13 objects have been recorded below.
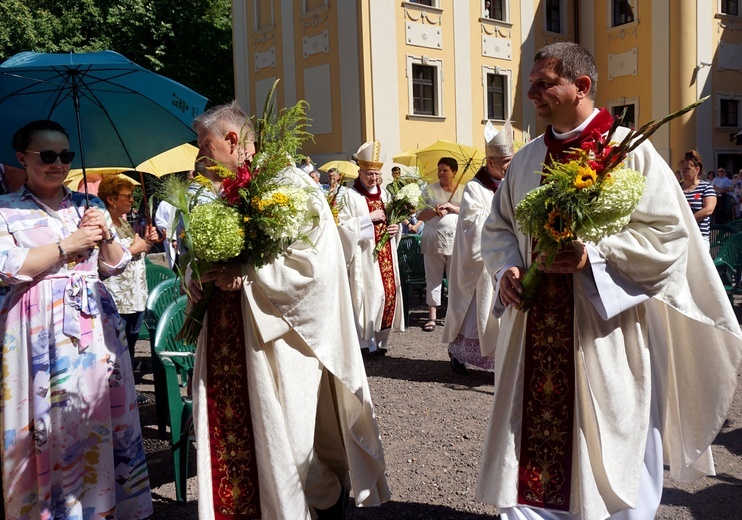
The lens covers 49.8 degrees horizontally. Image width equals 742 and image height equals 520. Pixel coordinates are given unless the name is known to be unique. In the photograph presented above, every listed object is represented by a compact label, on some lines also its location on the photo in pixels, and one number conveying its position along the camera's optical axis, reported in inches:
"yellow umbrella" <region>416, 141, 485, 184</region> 386.3
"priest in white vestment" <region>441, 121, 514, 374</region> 260.8
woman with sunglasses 139.6
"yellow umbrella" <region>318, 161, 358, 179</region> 634.8
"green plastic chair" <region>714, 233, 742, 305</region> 336.5
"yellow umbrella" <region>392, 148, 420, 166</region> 521.0
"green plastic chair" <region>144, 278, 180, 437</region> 217.5
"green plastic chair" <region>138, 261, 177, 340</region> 288.6
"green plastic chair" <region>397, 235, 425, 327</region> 443.2
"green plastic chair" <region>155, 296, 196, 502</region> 171.0
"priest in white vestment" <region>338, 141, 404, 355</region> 318.3
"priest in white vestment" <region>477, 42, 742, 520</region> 125.6
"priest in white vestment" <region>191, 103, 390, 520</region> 137.5
